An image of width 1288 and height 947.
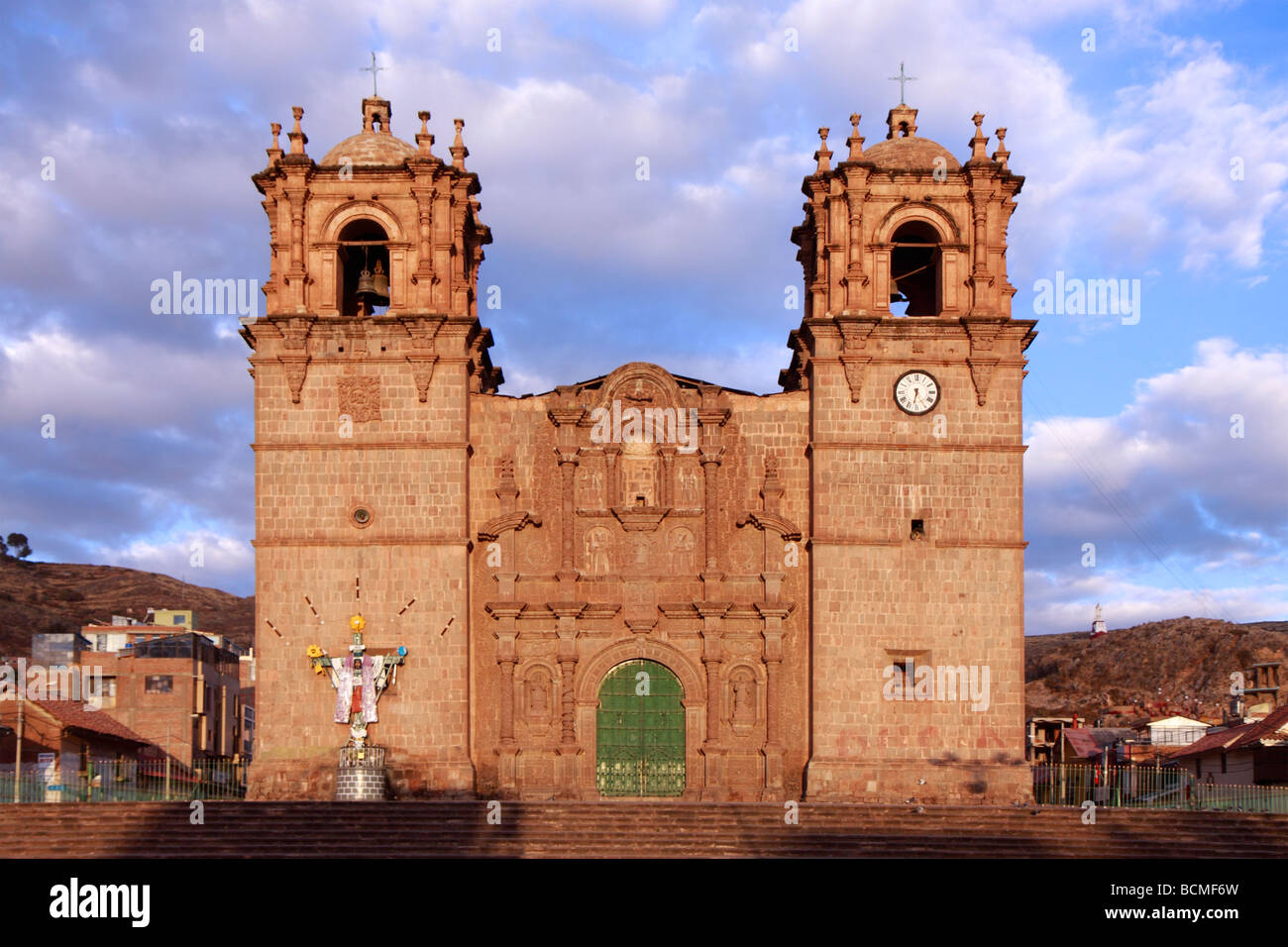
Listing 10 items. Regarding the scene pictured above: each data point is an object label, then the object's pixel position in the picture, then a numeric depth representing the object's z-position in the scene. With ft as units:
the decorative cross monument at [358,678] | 111.65
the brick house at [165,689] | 202.90
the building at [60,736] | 141.18
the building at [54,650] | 216.95
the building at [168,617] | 323.98
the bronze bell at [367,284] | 122.62
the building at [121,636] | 249.34
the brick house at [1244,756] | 137.90
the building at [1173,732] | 200.95
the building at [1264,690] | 201.68
